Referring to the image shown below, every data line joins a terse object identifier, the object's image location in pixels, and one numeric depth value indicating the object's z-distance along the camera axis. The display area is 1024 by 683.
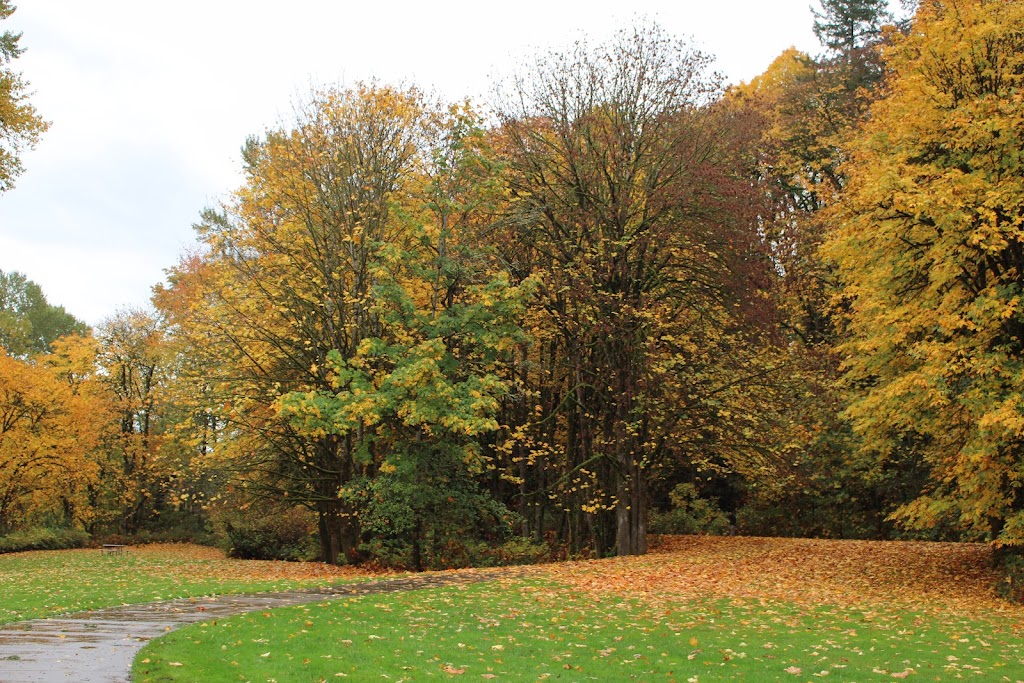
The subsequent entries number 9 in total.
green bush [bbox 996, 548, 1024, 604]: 14.53
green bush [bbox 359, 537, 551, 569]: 20.61
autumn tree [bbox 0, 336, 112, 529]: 33.59
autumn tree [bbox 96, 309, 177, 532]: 40.38
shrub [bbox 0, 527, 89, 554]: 32.88
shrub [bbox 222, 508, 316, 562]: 29.12
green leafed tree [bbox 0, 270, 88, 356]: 61.50
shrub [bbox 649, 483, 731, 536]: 28.33
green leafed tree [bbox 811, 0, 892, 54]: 37.72
